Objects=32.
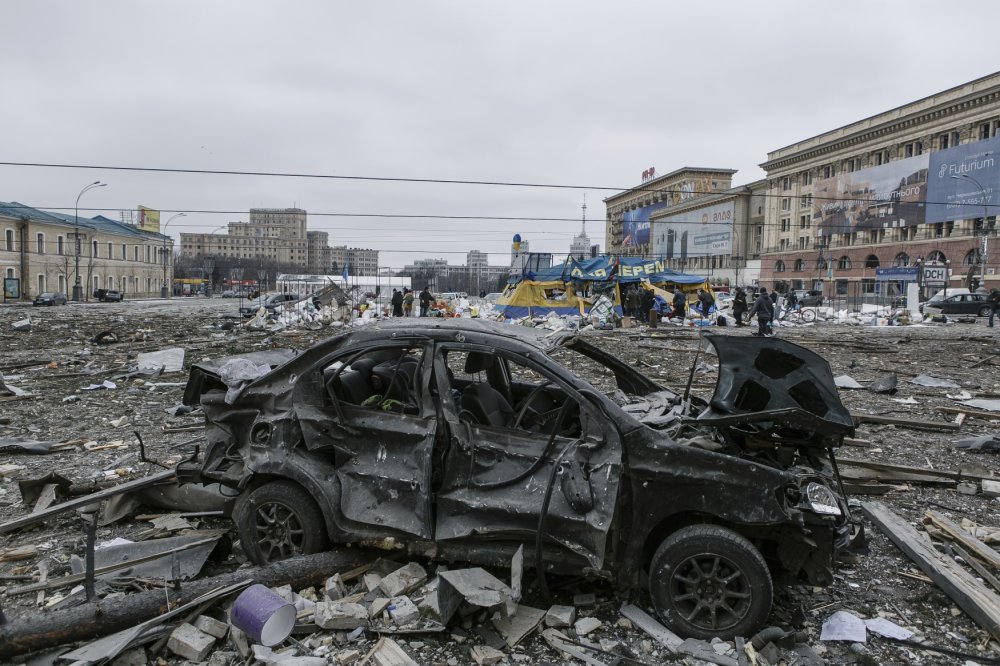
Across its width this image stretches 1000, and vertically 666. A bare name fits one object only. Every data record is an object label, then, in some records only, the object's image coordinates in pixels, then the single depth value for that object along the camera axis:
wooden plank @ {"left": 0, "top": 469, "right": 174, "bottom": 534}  4.38
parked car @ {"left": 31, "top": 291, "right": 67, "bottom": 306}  44.41
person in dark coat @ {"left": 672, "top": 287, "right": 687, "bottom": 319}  28.62
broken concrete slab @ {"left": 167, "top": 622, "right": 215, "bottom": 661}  3.25
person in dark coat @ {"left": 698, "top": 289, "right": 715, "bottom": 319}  28.52
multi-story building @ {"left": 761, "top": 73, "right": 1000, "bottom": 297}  48.69
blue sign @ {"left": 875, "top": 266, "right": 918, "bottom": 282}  46.88
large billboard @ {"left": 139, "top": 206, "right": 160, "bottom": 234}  83.12
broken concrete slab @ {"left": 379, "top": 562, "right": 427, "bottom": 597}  3.76
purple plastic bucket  3.30
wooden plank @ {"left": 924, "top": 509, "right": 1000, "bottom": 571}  4.34
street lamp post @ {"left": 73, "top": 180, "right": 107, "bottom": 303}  55.41
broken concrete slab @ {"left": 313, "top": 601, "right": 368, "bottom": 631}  3.48
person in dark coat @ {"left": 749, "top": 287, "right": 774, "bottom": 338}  21.02
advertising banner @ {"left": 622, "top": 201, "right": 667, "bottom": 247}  101.31
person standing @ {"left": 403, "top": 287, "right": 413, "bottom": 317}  27.06
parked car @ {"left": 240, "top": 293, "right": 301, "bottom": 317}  28.19
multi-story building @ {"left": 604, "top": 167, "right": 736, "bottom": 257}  99.19
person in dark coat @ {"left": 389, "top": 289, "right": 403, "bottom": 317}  26.59
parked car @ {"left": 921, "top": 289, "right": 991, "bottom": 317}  32.09
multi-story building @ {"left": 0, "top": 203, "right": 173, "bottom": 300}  57.25
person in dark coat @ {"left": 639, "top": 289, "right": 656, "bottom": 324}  27.55
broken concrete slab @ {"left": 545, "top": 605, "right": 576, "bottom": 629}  3.57
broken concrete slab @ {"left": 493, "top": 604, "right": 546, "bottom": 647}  3.46
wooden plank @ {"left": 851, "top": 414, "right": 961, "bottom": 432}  8.28
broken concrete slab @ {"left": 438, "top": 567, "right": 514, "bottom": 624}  3.39
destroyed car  3.41
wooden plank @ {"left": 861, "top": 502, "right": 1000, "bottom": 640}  3.62
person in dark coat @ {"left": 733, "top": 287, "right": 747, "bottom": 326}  26.73
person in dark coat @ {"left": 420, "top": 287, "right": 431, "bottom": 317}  27.36
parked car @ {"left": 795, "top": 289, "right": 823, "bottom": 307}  39.50
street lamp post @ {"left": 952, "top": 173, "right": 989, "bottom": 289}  45.88
